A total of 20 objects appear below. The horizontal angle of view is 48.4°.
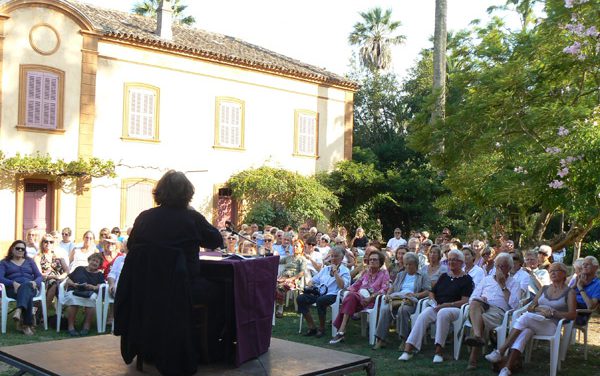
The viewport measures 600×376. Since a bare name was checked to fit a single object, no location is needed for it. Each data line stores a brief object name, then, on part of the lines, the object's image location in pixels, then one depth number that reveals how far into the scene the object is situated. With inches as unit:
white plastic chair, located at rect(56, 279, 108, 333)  344.5
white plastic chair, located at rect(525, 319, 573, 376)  263.7
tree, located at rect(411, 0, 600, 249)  256.8
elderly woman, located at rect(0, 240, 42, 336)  332.2
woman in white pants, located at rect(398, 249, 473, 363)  299.0
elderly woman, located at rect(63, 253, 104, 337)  342.3
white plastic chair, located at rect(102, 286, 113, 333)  347.3
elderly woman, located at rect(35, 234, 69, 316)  364.8
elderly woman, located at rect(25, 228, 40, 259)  395.8
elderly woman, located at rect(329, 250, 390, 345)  340.2
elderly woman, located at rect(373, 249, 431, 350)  325.1
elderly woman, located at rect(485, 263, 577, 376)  265.3
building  621.9
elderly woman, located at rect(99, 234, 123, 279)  378.0
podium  177.3
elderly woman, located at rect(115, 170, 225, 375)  163.9
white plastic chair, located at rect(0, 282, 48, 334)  330.6
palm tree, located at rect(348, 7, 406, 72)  1279.5
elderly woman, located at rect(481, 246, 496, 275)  388.6
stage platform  174.4
